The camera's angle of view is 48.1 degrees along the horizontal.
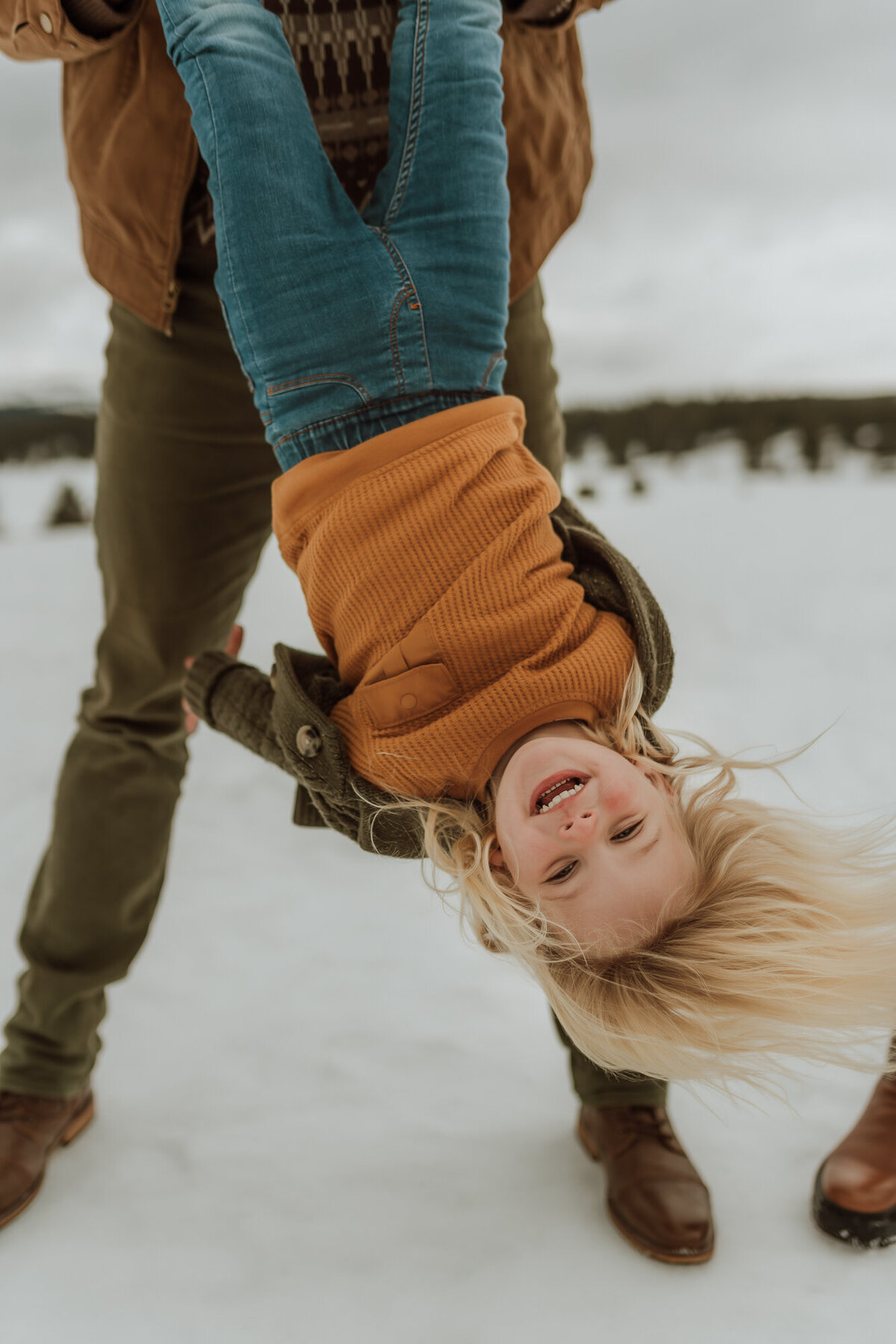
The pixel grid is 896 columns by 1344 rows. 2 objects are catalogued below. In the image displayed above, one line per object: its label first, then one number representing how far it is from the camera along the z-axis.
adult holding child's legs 1.27
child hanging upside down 1.22
